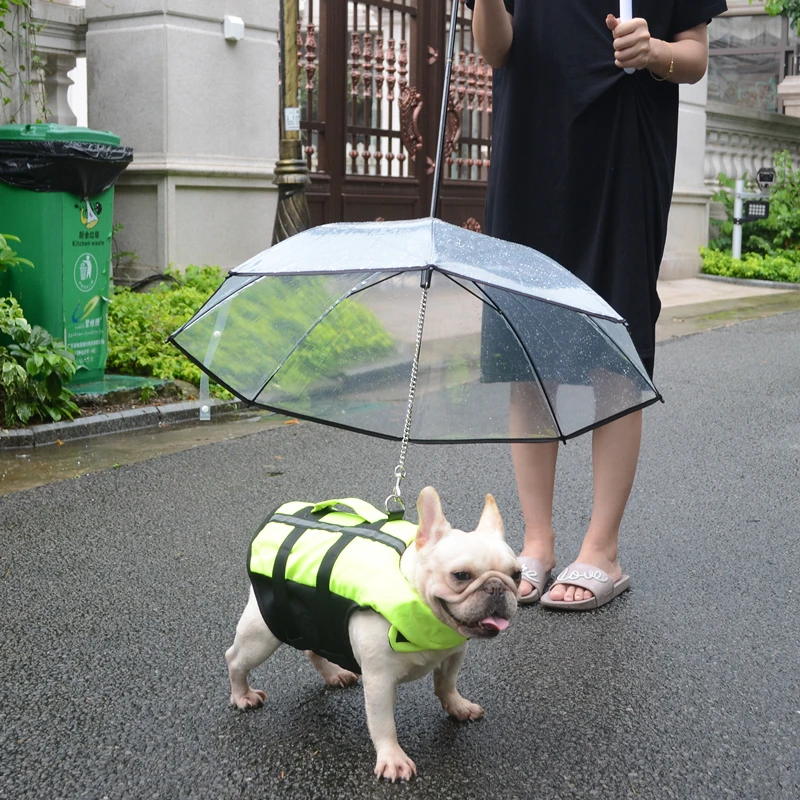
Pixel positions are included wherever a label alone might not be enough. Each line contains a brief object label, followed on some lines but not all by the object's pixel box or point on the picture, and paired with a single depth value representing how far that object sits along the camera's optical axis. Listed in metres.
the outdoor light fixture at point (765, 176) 13.86
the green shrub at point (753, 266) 13.03
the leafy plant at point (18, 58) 7.58
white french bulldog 2.09
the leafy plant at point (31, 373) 5.17
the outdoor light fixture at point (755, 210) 13.40
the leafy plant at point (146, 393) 5.81
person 3.20
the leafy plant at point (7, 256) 5.31
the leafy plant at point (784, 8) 14.60
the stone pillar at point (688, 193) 12.88
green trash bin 5.64
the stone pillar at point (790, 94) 19.58
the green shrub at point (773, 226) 13.72
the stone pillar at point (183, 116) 8.02
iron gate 9.70
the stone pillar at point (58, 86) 8.30
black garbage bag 5.61
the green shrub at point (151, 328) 6.24
